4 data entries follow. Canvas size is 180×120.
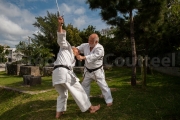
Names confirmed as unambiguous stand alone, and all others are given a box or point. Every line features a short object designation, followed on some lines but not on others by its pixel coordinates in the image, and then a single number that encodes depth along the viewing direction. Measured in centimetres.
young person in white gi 350
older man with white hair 421
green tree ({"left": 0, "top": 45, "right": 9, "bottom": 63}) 2608
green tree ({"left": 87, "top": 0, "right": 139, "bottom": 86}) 651
